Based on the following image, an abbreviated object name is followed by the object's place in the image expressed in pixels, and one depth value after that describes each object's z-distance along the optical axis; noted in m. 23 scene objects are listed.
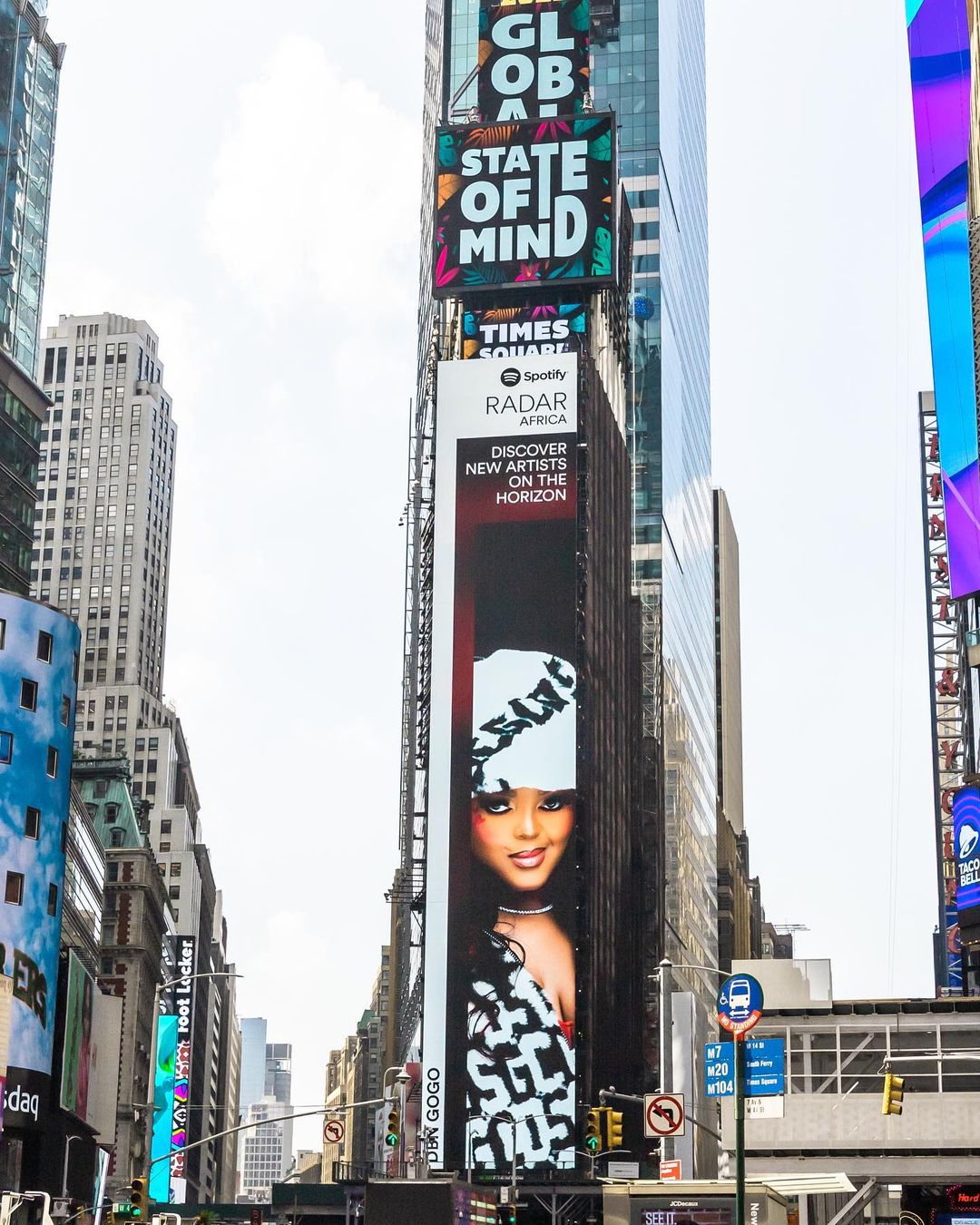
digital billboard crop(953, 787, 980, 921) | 99.75
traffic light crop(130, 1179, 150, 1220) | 47.78
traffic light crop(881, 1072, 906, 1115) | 42.25
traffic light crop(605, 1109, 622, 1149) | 53.53
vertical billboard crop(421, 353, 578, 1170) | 128.12
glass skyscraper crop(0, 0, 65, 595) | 134.38
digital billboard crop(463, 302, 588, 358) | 147.50
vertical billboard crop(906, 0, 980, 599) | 103.00
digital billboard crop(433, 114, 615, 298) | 149.38
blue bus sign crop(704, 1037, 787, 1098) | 36.94
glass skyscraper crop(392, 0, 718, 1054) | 171.88
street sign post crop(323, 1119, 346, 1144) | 76.64
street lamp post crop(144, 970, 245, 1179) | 62.34
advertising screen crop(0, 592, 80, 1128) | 86.00
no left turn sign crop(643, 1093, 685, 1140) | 53.75
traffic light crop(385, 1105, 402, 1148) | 62.28
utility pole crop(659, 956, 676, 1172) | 85.96
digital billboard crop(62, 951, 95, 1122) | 95.31
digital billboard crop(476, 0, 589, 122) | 155.38
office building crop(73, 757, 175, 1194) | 150.50
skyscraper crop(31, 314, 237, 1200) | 185.38
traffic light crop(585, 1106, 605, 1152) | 55.25
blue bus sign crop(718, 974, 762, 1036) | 36.84
